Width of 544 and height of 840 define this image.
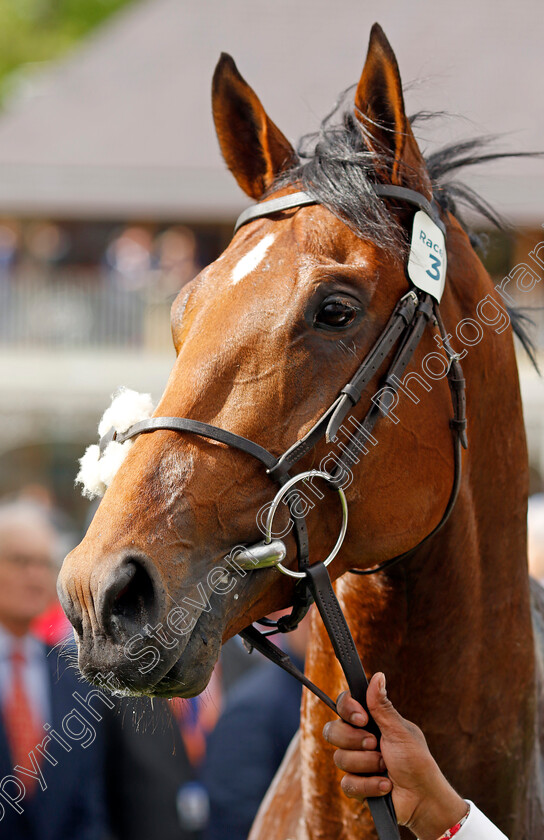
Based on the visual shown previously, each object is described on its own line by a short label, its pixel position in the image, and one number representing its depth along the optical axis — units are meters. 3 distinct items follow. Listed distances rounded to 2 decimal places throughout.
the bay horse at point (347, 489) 3.57
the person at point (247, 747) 8.12
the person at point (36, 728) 8.05
